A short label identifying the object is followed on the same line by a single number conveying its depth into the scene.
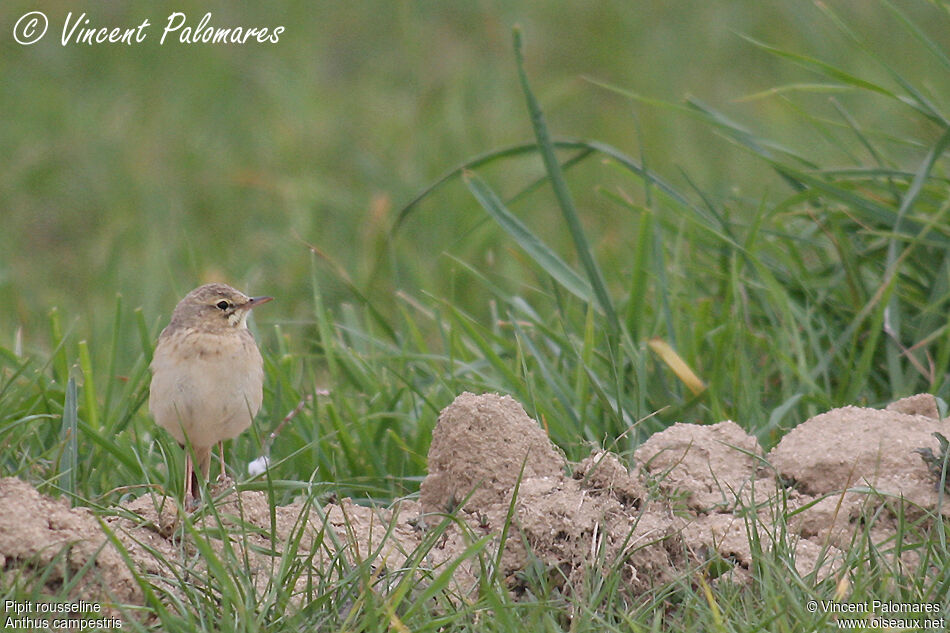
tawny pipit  7.78
